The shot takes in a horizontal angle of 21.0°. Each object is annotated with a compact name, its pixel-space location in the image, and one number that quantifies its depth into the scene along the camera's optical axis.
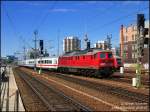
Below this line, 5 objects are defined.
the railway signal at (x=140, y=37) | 26.42
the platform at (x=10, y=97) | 17.32
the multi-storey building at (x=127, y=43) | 120.44
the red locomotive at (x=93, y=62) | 44.34
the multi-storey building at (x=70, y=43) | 122.12
